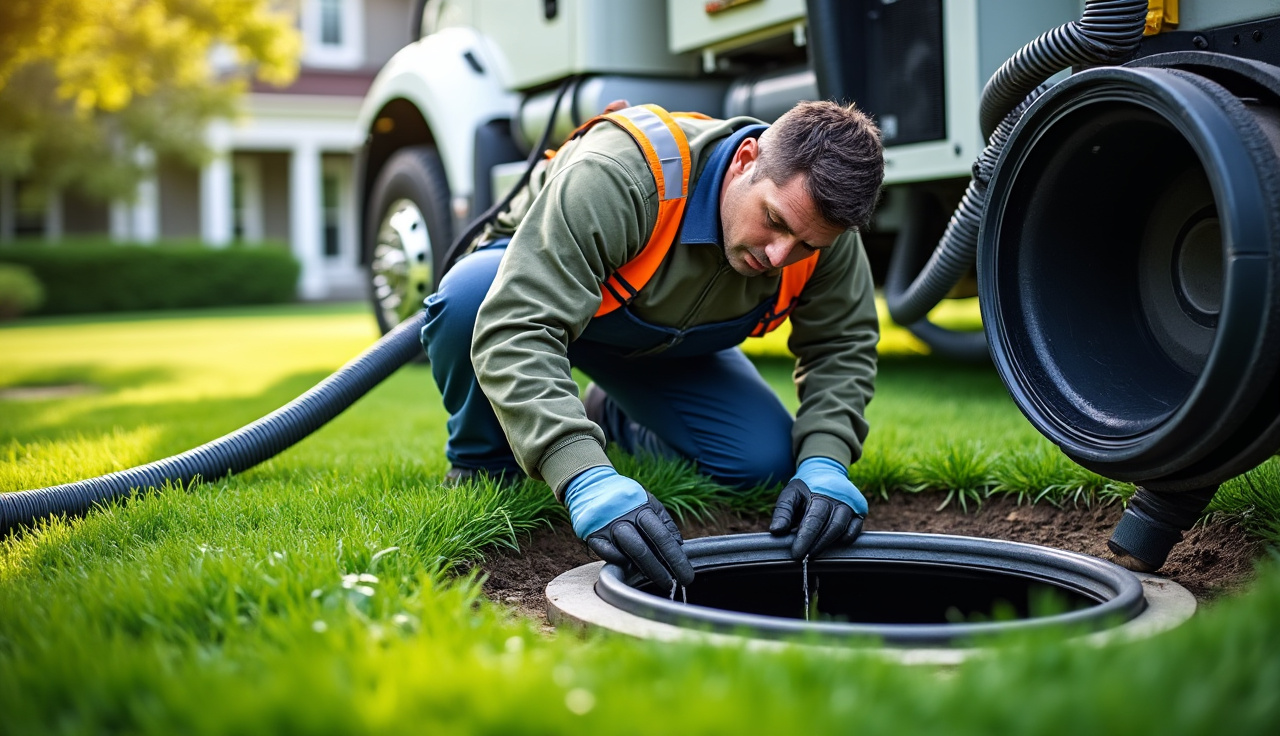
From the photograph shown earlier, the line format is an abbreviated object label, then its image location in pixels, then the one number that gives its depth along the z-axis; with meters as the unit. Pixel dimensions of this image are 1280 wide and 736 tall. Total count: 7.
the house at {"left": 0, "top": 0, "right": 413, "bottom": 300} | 20.38
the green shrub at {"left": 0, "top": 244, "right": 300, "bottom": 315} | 16.86
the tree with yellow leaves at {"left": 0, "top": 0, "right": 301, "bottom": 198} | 8.55
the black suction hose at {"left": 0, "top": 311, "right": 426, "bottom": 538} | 2.70
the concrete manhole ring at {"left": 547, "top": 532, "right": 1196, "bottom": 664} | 1.69
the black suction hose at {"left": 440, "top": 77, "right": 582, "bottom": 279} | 3.15
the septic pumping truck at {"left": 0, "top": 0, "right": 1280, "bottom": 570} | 1.78
